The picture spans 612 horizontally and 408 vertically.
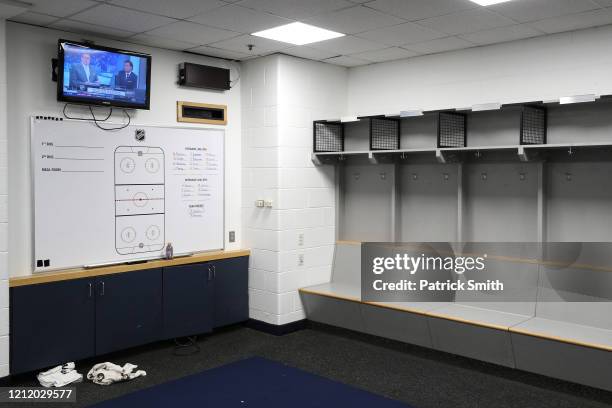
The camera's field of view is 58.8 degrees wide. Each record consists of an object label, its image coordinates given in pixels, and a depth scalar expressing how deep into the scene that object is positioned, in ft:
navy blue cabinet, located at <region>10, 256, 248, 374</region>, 13.47
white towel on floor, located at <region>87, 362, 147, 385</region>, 13.51
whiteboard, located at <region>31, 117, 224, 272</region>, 14.05
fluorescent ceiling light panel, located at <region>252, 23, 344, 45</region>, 14.21
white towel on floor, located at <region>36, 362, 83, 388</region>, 13.28
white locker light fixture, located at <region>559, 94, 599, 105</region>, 12.62
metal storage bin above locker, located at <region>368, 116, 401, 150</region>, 17.25
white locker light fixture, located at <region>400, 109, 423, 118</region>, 15.62
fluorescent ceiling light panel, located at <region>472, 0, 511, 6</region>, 11.88
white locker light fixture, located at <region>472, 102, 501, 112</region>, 14.01
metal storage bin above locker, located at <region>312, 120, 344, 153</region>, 18.26
